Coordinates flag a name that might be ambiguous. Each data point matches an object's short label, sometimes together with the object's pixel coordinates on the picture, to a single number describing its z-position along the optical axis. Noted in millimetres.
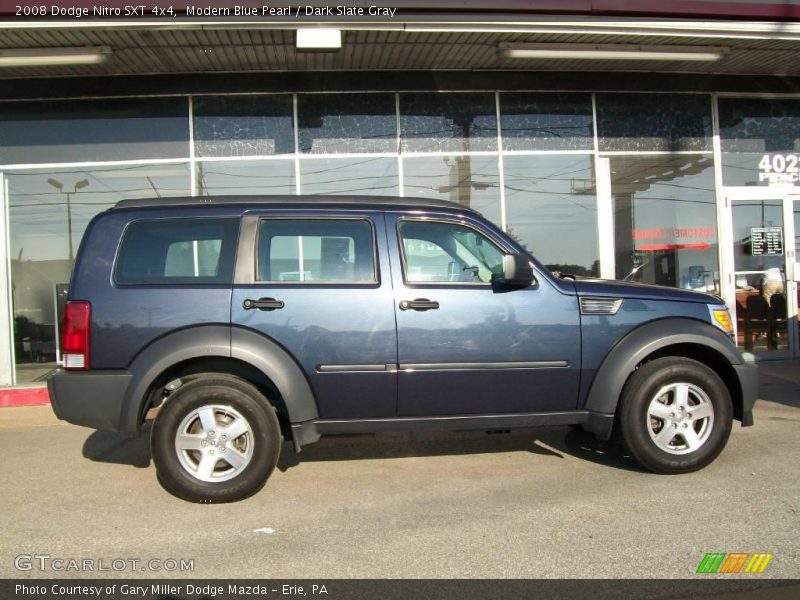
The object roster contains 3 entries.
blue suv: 4051
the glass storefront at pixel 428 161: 8922
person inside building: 9578
